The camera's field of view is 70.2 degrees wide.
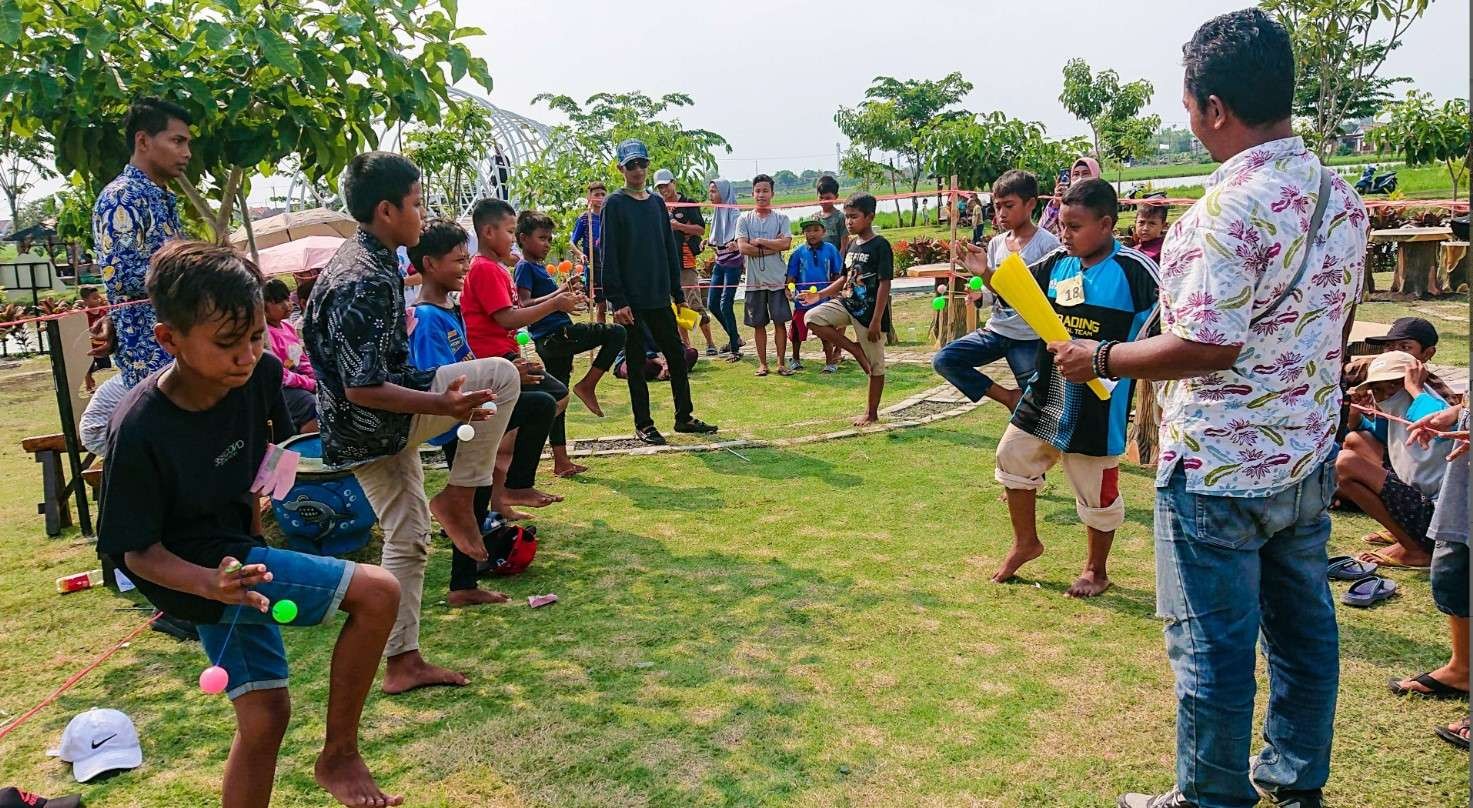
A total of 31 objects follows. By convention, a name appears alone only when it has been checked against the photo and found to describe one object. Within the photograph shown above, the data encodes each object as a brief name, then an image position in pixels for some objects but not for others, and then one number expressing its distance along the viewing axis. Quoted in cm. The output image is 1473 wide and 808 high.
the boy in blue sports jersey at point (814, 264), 1090
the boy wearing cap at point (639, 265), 741
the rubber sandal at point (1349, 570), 455
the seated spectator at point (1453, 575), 335
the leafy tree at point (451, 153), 1922
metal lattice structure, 2564
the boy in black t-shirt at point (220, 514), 243
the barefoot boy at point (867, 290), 816
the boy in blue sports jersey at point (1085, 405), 427
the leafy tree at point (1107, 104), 4172
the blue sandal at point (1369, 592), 428
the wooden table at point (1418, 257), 1343
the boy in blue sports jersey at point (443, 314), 455
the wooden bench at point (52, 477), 611
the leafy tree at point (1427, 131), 1767
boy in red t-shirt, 571
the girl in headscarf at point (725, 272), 1260
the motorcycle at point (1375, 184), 2641
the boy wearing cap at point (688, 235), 1228
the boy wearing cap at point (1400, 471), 442
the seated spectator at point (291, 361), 586
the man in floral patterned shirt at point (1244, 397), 241
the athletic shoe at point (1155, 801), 280
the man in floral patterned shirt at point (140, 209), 466
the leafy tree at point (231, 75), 472
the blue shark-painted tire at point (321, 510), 523
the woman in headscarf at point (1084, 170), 713
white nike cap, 331
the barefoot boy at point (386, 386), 343
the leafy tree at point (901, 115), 4744
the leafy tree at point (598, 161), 1546
